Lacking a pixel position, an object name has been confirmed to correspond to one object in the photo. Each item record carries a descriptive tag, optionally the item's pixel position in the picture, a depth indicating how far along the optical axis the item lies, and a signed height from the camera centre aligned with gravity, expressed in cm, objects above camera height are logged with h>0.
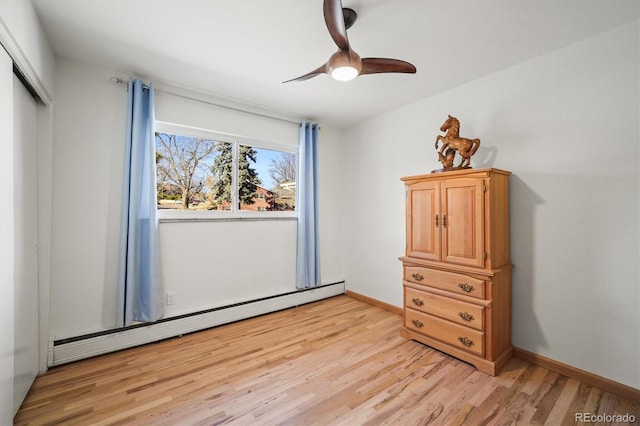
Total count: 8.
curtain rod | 244 +122
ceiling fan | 136 +98
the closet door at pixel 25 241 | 162 -17
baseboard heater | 220 -109
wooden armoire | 214 -42
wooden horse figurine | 236 +64
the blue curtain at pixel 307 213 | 356 +4
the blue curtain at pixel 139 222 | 237 -6
